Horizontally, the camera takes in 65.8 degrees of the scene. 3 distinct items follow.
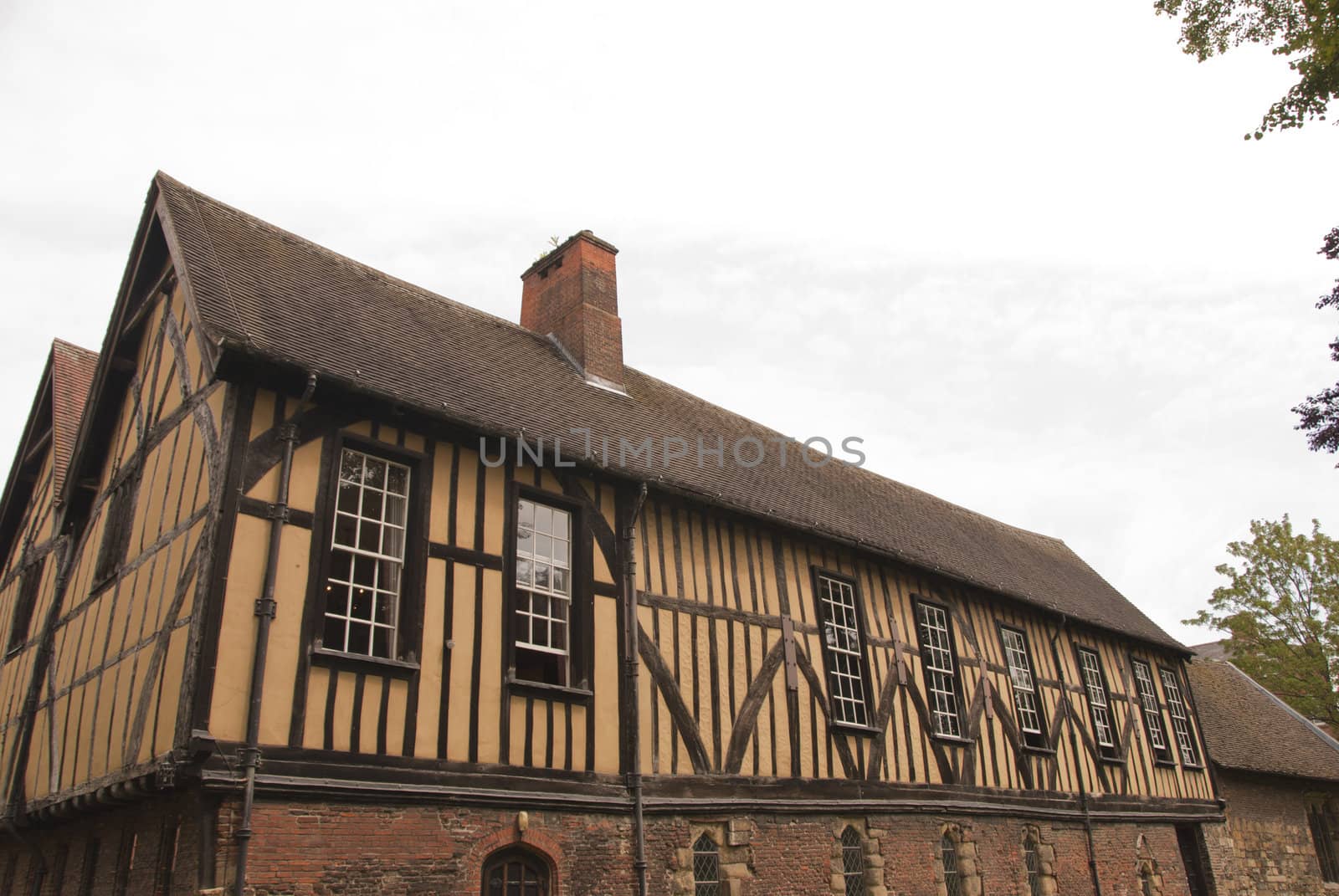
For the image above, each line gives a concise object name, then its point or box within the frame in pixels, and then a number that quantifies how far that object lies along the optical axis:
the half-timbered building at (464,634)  7.69
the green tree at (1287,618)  24.77
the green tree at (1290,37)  8.77
